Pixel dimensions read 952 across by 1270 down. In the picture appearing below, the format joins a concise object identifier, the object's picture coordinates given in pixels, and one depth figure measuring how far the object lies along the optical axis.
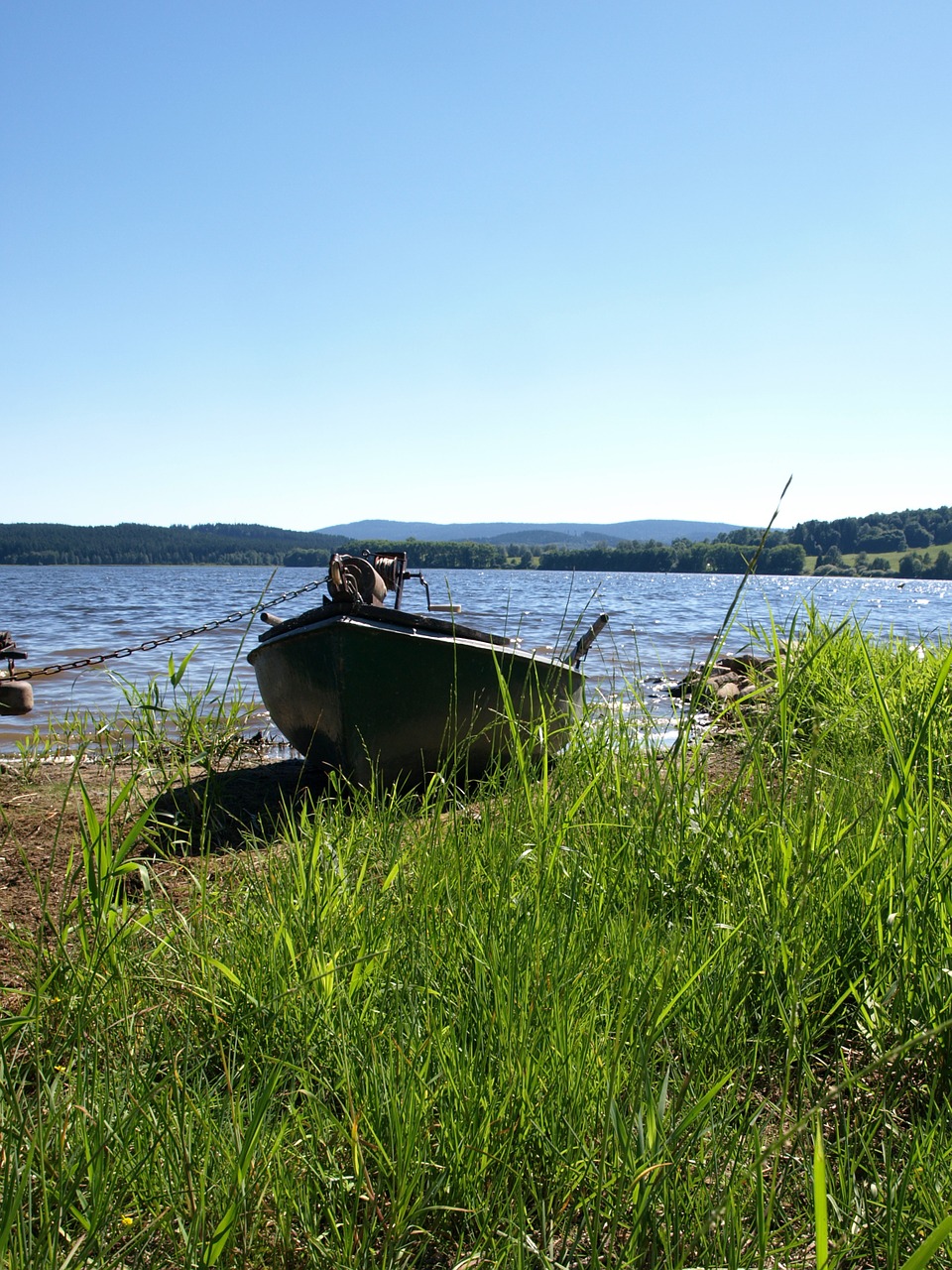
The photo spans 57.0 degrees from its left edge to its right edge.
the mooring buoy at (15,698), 5.81
